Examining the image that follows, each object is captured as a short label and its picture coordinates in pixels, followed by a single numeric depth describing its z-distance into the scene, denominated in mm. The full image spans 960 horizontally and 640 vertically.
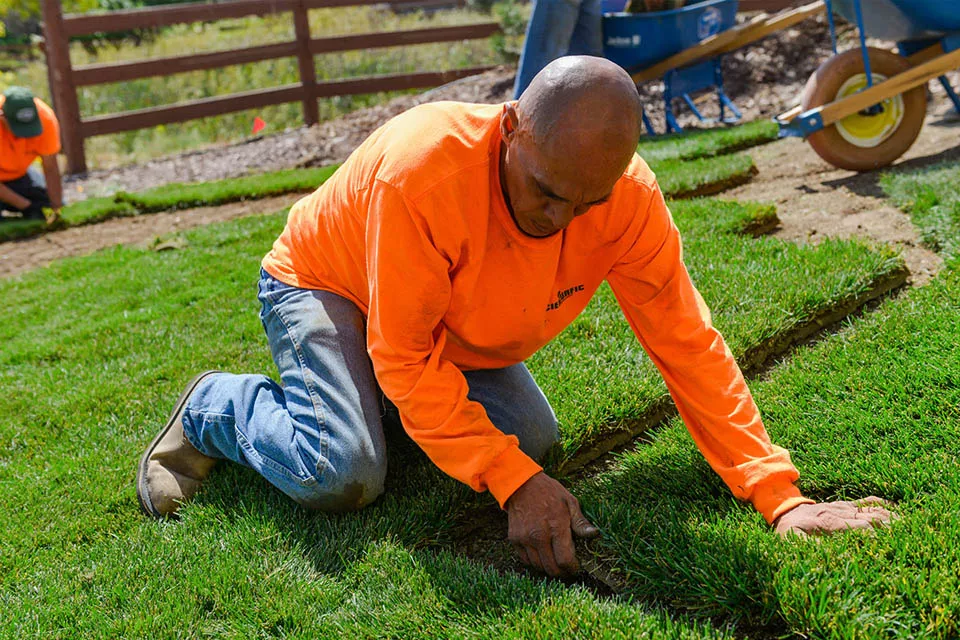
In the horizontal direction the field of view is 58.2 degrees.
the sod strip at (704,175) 5172
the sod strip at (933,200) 3879
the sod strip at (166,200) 6859
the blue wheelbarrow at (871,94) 5016
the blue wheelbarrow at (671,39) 7402
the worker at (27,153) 6887
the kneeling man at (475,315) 1922
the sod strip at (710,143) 6156
